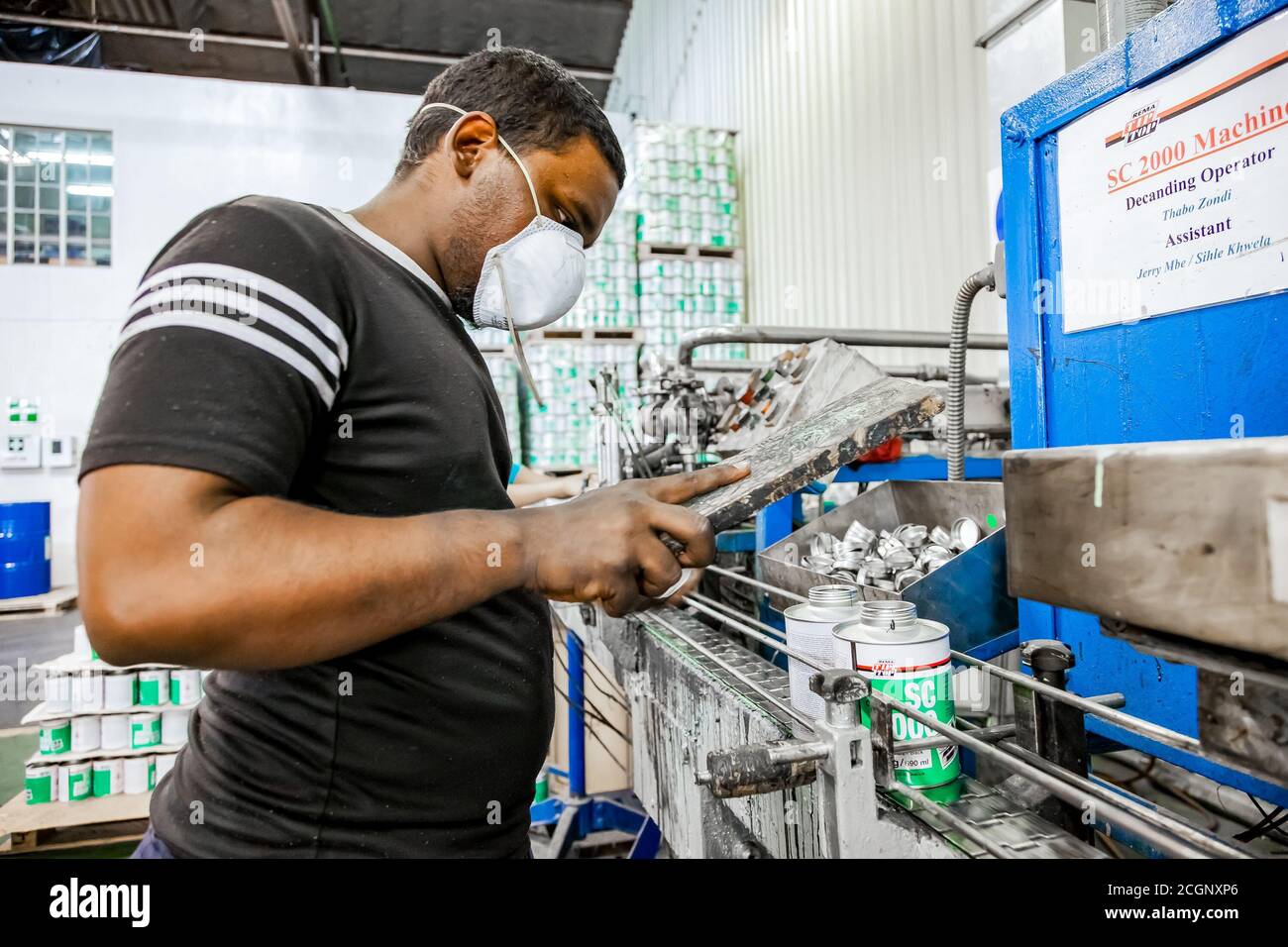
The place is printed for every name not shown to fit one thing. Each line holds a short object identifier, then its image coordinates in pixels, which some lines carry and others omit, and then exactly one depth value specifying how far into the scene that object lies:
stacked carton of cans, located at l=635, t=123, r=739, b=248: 5.83
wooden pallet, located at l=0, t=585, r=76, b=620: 6.25
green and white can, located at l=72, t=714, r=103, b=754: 3.48
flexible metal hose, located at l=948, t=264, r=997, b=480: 1.98
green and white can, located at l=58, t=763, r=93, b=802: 3.43
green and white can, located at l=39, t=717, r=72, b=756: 3.48
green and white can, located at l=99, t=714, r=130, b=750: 3.52
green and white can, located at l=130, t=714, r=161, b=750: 3.53
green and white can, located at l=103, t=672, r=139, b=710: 3.51
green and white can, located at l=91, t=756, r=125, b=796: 3.49
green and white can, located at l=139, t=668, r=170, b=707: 3.55
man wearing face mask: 0.65
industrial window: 7.14
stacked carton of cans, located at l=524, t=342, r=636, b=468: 5.89
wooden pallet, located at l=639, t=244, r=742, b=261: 5.90
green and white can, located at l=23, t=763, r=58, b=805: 3.42
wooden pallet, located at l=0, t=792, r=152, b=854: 3.28
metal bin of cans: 1.33
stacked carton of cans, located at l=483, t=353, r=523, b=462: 5.91
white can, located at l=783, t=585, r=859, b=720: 1.04
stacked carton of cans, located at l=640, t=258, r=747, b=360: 5.93
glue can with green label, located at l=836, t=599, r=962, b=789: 0.91
